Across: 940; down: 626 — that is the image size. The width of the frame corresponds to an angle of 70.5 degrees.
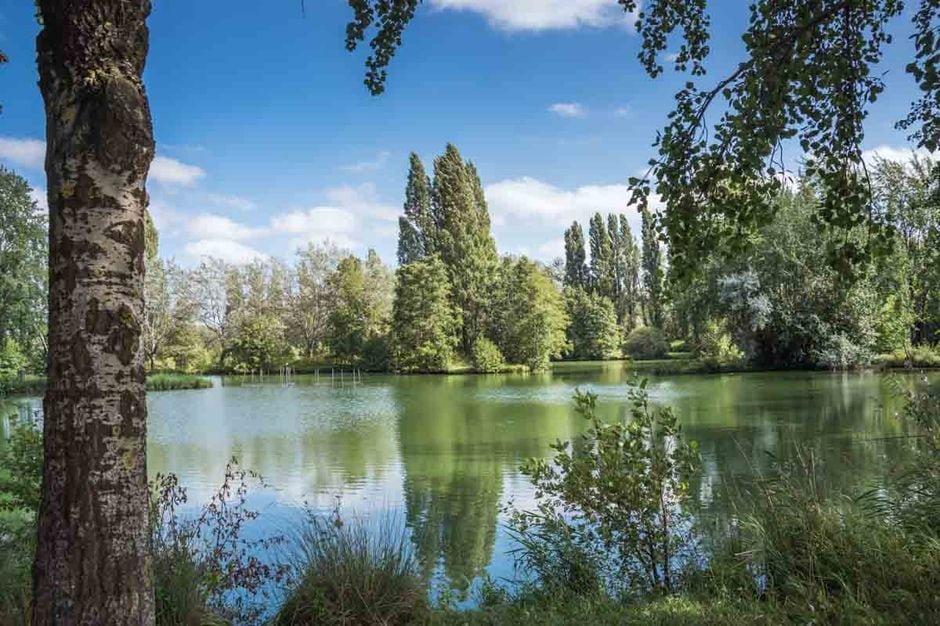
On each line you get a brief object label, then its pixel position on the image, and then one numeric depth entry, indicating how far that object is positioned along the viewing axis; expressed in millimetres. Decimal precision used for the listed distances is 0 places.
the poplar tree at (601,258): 59750
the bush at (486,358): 40062
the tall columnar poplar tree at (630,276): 61375
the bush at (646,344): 45188
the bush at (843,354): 26812
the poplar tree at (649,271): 49738
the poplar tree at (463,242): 43375
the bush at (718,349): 28969
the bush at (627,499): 3924
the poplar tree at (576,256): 62156
